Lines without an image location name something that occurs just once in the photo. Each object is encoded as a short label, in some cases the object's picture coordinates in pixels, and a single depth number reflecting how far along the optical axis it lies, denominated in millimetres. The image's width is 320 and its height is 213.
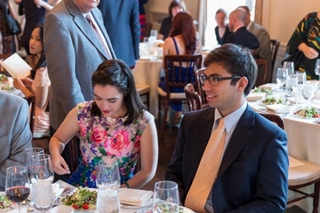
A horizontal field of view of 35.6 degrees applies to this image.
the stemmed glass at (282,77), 3764
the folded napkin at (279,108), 3369
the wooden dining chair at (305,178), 3021
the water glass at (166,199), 1521
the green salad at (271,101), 3558
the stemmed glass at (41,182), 1624
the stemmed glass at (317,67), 4013
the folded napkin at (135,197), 1785
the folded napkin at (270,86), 4082
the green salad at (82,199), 1799
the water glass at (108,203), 1579
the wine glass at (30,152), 1809
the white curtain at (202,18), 7613
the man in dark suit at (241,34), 5680
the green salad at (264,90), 3876
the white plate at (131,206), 1785
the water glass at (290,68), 3854
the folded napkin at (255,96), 3701
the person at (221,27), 6531
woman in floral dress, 2262
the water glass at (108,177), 1691
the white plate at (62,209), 1698
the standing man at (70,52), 2768
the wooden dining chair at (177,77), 5105
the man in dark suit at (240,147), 1896
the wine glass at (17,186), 1650
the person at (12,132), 2186
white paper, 4121
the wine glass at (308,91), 3480
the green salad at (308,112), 3240
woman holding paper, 4164
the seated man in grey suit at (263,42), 6082
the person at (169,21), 7094
